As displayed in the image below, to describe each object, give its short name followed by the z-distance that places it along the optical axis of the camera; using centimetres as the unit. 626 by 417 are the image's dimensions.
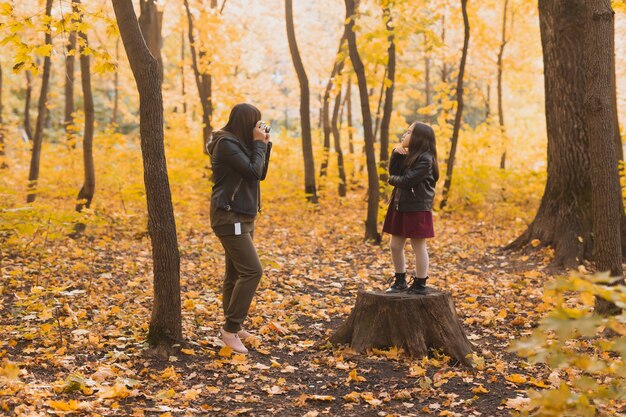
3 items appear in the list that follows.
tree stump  541
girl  576
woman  522
